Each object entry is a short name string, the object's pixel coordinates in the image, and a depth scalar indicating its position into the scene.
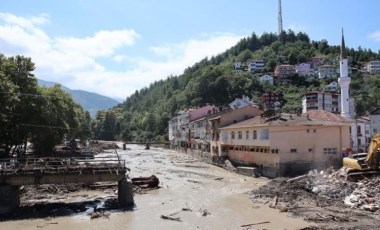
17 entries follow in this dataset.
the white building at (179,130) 112.34
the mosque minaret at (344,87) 75.94
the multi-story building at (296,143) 44.80
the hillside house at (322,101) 126.06
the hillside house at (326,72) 185.75
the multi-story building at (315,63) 196.59
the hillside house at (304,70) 192.62
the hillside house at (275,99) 109.29
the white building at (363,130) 95.06
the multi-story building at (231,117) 65.65
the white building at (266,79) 182.00
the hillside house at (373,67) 188.54
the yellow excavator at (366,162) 30.06
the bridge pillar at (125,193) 30.19
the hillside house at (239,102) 124.11
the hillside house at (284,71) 189.50
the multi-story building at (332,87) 160.75
